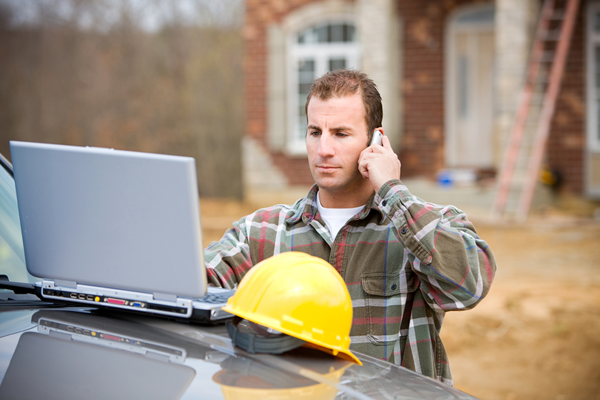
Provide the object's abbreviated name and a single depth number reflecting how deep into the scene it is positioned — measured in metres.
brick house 12.30
